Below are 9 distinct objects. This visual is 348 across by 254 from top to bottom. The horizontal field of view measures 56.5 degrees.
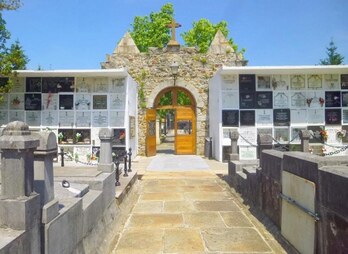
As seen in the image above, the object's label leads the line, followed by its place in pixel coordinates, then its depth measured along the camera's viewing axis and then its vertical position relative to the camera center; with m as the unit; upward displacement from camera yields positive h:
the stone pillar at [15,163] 2.48 -0.25
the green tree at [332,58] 35.79 +8.18
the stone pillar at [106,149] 5.99 -0.35
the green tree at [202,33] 28.04 +8.56
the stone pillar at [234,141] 9.85 -0.32
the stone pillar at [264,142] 6.70 -0.23
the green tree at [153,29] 27.48 +8.88
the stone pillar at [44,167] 2.93 -0.34
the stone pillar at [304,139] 9.37 -0.24
